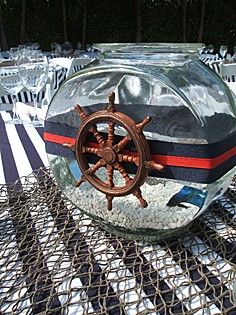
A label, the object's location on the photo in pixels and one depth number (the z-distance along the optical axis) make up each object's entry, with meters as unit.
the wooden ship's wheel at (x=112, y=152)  0.47
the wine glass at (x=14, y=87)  1.31
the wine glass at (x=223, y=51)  4.14
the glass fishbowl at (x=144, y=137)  0.48
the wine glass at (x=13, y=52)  3.63
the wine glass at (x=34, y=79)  1.31
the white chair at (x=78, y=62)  2.96
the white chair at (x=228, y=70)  2.38
